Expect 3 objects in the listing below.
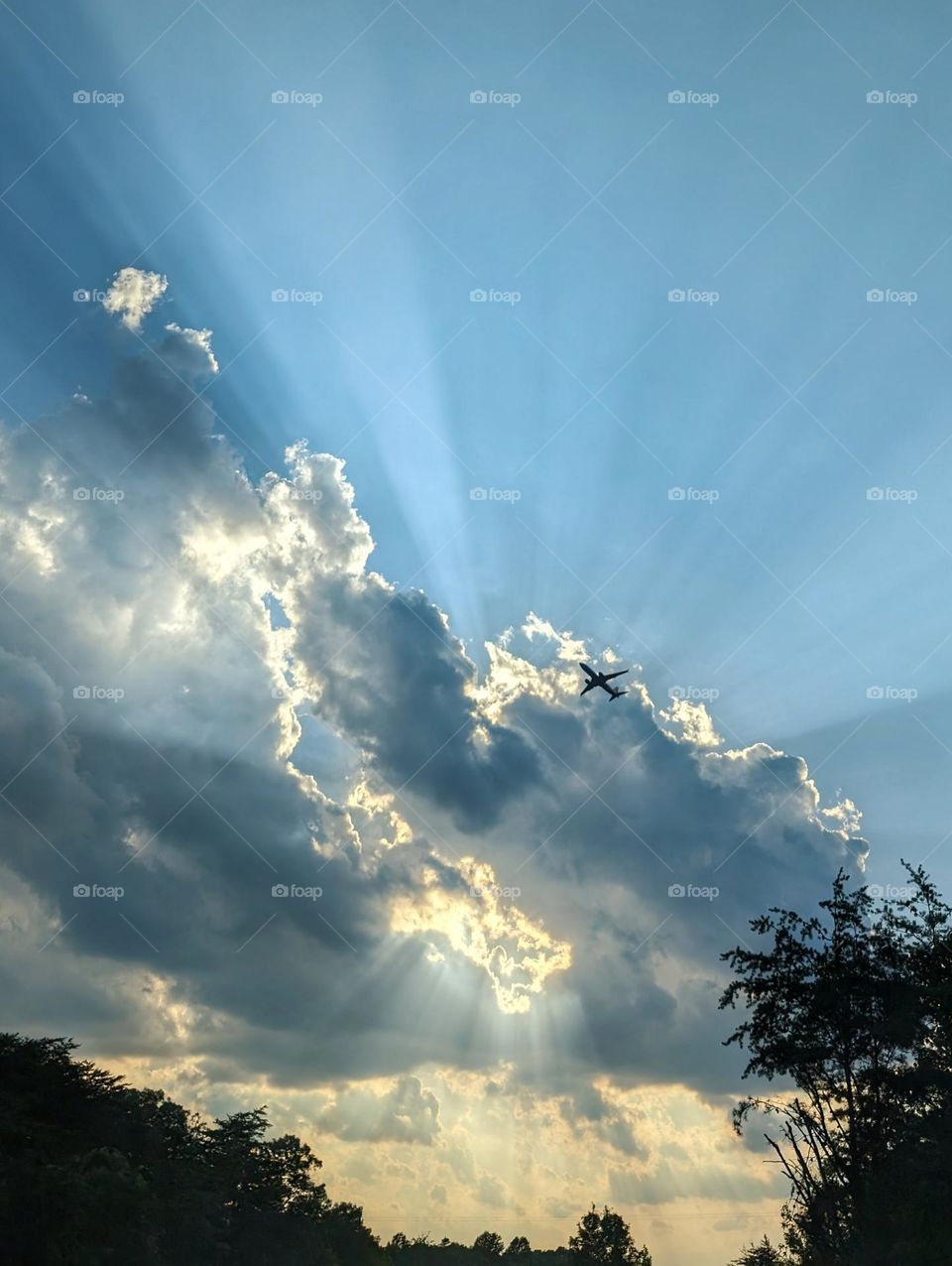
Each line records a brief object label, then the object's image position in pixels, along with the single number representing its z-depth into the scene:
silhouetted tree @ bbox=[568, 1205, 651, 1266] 173.12
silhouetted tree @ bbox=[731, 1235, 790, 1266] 71.12
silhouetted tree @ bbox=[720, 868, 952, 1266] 34.72
